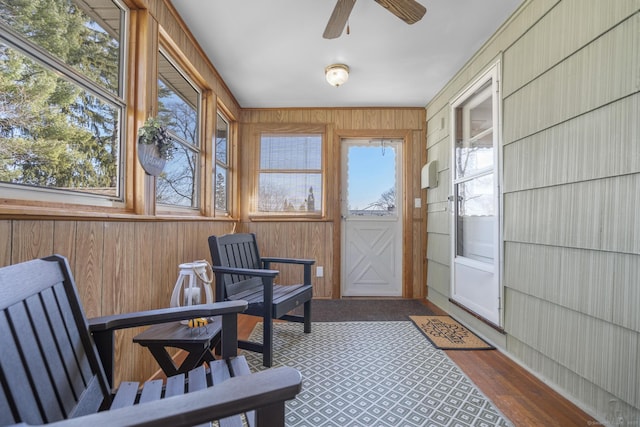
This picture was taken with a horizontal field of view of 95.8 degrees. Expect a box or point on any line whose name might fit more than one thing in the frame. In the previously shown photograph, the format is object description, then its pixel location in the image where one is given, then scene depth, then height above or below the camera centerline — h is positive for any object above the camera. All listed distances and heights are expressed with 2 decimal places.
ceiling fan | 1.68 +1.22
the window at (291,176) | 3.79 +0.45
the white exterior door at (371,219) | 3.83 -0.09
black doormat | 2.99 -1.10
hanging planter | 1.65 +0.37
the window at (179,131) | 2.10 +0.64
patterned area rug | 1.49 -1.06
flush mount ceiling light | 2.70 +1.31
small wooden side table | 1.52 -0.70
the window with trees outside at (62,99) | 1.07 +0.47
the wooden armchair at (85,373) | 0.57 -0.40
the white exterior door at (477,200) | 2.27 +0.12
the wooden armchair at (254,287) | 2.05 -0.62
